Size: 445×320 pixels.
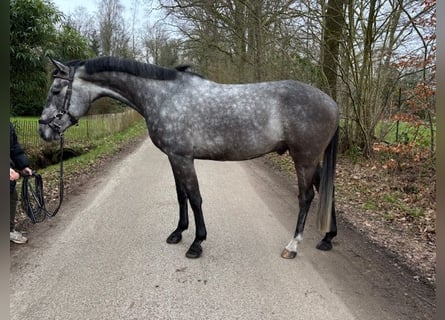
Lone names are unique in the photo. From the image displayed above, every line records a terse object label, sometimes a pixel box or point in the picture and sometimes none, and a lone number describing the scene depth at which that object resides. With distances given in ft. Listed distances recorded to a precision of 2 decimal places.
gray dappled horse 11.37
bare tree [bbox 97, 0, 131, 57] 98.68
